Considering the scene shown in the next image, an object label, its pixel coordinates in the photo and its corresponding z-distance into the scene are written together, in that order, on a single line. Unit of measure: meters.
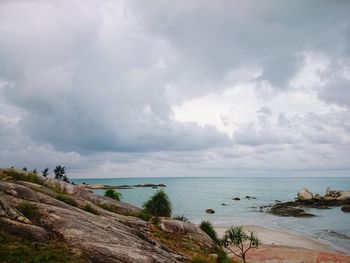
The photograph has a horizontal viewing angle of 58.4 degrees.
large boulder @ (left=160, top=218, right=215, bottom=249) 29.28
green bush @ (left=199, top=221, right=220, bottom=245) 35.66
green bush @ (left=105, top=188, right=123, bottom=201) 43.56
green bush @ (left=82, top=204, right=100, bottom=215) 23.83
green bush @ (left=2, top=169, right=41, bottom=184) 26.22
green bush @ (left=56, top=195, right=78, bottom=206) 23.59
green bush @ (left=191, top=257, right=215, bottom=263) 19.98
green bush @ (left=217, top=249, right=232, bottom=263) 25.94
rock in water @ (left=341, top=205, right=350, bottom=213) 95.75
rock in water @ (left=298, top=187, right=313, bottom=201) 119.56
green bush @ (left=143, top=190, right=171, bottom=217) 40.44
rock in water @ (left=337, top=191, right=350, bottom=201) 114.14
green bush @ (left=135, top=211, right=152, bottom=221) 31.84
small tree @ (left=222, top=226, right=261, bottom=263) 32.87
